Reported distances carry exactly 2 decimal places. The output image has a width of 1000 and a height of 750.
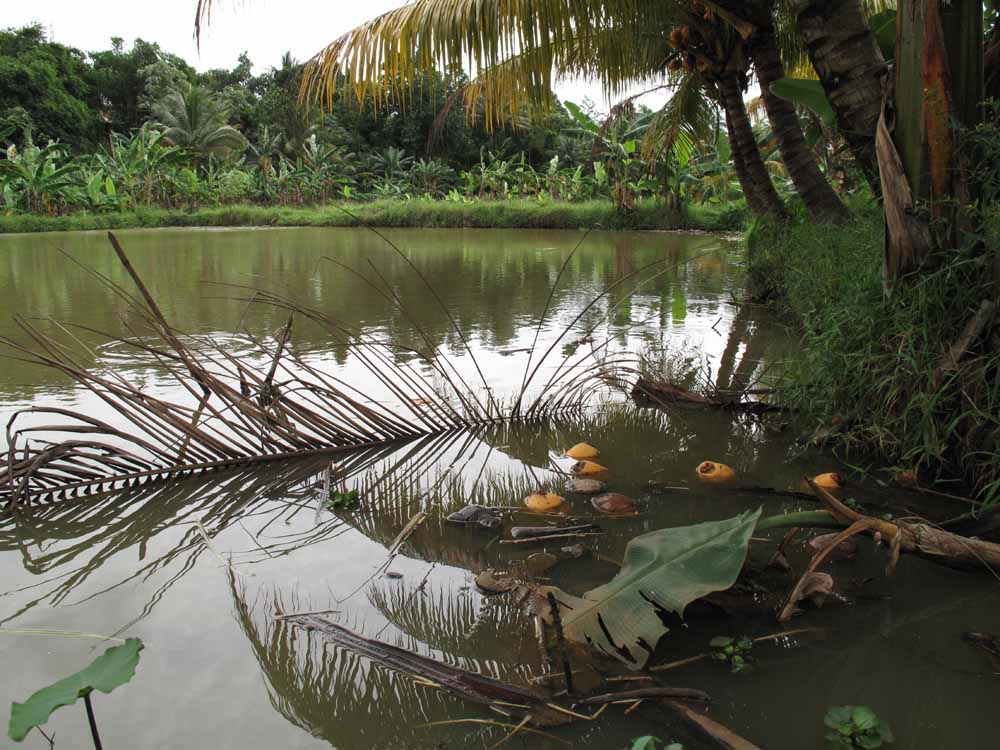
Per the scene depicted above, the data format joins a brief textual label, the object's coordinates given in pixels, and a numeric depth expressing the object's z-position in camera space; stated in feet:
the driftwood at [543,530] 7.12
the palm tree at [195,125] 85.35
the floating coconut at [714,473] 8.51
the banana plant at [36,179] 62.64
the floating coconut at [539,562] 6.50
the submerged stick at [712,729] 4.20
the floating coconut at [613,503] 7.73
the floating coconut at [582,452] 9.45
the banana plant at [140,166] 69.82
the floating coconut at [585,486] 8.29
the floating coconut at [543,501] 7.84
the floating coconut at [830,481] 8.07
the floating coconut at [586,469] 8.87
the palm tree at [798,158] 18.51
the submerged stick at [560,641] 4.70
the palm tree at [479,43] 14.48
